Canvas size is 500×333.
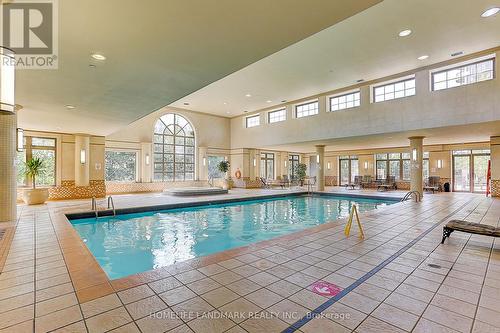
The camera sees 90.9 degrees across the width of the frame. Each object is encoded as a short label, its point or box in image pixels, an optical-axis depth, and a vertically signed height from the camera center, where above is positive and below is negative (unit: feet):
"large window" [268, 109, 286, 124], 47.52 +10.46
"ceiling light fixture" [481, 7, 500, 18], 17.46 +11.27
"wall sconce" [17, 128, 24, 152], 22.64 +2.91
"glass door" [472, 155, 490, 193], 41.36 -0.63
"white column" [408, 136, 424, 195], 33.78 +0.79
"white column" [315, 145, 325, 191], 46.21 +0.25
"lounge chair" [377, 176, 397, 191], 49.24 -3.24
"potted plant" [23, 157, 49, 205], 27.58 -2.45
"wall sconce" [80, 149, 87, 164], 34.78 +1.97
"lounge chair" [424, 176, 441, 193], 43.46 -2.93
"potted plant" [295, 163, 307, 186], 56.92 -0.82
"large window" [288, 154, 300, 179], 65.57 +1.23
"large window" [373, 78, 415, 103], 31.04 +10.18
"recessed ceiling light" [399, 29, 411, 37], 20.20 +11.24
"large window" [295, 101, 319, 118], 41.88 +10.39
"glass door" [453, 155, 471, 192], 43.09 -0.99
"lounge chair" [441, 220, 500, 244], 12.25 -3.21
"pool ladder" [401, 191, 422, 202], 31.50 -3.66
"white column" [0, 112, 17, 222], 18.92 +0.19
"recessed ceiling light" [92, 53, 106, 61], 11.25 +5.29
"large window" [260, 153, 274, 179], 60.18 +0.92
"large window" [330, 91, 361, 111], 36.24 +10.22
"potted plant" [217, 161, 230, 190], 51.39 +0.21
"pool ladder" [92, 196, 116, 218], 23.72 -3.86
